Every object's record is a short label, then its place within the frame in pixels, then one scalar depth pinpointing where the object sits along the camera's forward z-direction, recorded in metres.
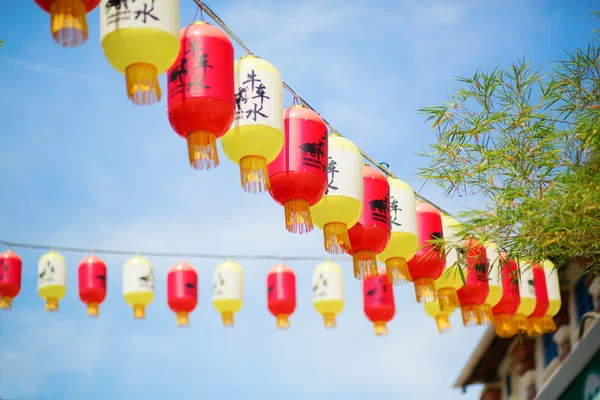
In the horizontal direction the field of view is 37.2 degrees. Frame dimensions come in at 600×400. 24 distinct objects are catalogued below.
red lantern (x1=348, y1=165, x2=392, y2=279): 6.73
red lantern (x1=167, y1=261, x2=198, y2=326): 11.31
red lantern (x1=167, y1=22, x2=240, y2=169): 4.99
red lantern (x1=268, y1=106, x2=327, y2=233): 5.85
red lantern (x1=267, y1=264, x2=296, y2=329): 11.27
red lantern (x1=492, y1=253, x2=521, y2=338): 9.45
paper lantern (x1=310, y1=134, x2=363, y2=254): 6.30
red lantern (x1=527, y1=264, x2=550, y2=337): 10.15
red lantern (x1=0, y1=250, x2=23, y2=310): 11.49
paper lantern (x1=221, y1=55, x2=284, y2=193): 5.41
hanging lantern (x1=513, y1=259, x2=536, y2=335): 9.93
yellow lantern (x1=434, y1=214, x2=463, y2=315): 8.23
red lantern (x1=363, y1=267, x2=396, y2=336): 10.04
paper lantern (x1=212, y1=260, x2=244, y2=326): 11.44
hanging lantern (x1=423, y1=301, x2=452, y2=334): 9.44
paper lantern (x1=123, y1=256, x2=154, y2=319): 11.54
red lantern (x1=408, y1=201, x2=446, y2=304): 7.65
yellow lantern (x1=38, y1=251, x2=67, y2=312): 11.77
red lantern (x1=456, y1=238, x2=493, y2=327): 8.59
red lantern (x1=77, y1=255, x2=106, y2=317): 11.68
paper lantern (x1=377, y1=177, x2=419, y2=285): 7.31
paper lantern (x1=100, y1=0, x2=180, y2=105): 4.65
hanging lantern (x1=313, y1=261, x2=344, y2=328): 11.13
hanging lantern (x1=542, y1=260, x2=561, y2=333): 10.38
